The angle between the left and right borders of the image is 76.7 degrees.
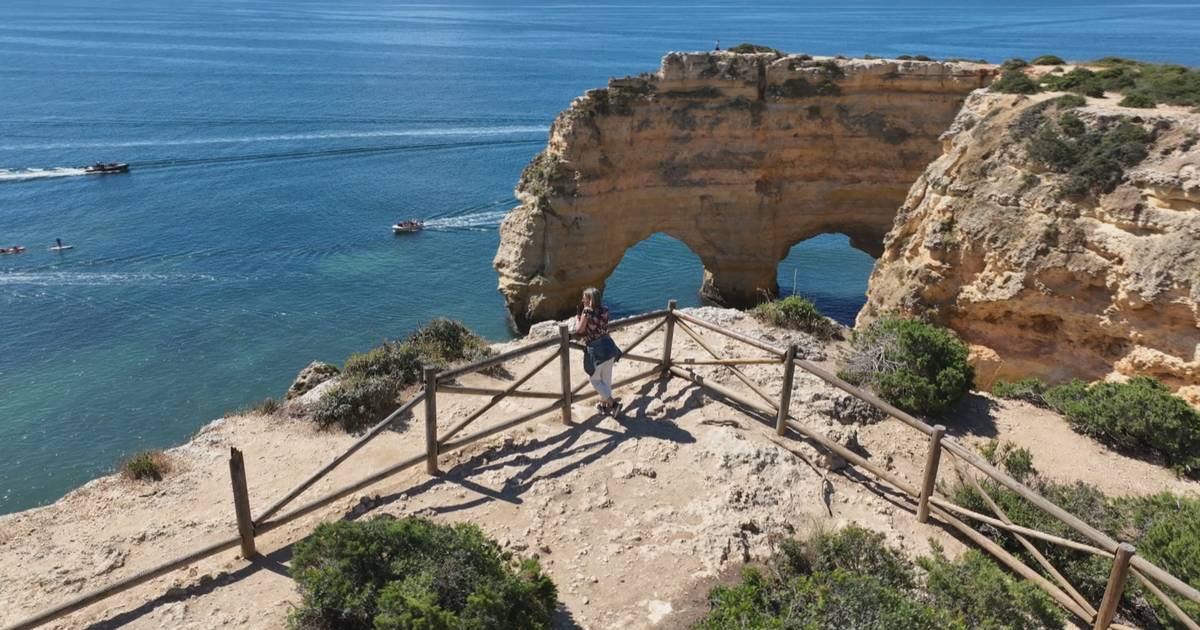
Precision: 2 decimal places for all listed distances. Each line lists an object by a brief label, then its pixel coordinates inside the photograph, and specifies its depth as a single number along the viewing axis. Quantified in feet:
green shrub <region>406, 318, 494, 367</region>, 51.16
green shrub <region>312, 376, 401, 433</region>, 42.96
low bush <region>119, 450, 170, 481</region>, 37.96
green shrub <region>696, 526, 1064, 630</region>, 22.94
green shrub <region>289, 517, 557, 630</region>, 22.53
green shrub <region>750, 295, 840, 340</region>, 56.13
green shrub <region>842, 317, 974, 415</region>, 40.70
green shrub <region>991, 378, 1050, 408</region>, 44.37
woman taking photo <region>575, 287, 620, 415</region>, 36.32
